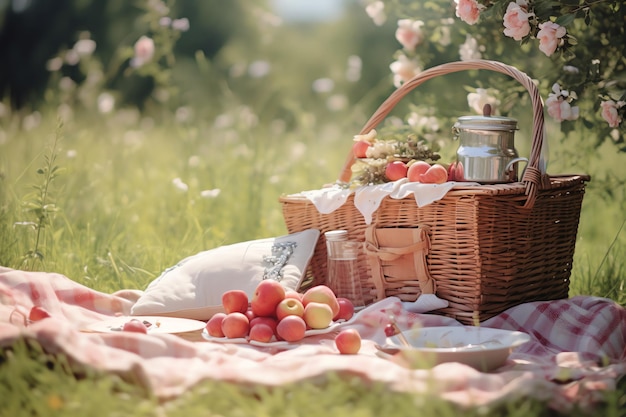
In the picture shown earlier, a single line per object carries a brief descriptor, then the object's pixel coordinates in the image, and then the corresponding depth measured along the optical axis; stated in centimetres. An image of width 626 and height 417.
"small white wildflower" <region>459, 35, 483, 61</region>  396
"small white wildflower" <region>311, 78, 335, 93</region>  522
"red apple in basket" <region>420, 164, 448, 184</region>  290
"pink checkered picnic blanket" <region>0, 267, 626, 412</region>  204
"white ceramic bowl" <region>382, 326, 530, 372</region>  226
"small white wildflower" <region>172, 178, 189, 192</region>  374
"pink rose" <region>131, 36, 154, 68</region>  462
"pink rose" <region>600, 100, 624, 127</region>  327
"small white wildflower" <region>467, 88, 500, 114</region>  370
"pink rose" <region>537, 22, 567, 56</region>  303
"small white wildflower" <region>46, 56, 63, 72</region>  463
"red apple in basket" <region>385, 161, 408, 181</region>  311
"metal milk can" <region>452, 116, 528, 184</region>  293
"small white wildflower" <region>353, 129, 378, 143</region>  337
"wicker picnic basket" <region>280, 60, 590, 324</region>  280
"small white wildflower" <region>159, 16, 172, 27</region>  428
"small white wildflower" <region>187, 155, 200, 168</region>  456
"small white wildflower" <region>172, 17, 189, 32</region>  430
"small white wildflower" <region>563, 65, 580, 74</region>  359
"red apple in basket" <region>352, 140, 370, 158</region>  335
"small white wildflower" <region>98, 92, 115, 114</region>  489
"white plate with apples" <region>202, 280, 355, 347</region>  258
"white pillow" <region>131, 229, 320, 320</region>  303
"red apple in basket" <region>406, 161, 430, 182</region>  299
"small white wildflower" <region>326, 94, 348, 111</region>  591
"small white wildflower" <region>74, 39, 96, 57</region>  460
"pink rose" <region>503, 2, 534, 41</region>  302
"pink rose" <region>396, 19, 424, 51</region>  416
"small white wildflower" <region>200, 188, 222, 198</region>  368
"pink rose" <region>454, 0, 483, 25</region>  321
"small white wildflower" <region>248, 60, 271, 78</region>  499
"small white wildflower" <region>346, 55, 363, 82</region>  470
